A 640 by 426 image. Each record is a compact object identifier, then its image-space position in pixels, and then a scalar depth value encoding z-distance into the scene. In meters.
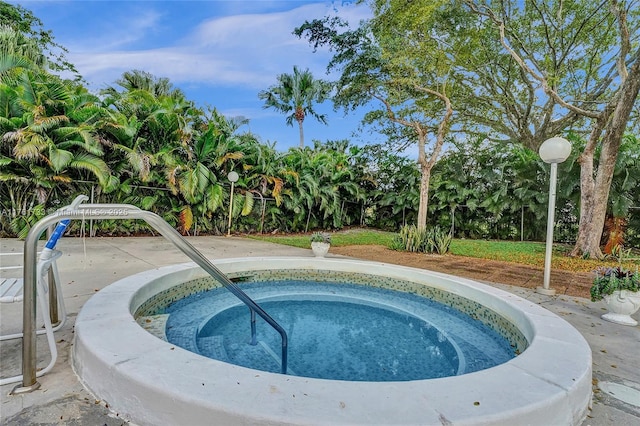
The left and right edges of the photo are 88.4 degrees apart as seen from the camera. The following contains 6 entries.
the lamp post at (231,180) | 10.17
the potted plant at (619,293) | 3.57
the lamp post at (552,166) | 4.79
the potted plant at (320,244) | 6.48
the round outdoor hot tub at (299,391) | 1.48
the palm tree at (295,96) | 25.20
